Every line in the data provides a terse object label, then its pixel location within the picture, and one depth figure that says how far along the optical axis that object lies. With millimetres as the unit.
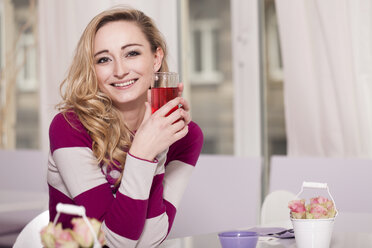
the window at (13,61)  4945
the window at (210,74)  8812
